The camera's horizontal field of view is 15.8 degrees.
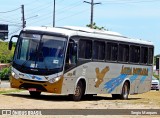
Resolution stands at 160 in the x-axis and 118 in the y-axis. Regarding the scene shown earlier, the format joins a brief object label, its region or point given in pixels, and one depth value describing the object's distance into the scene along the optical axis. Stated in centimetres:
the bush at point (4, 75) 7559
